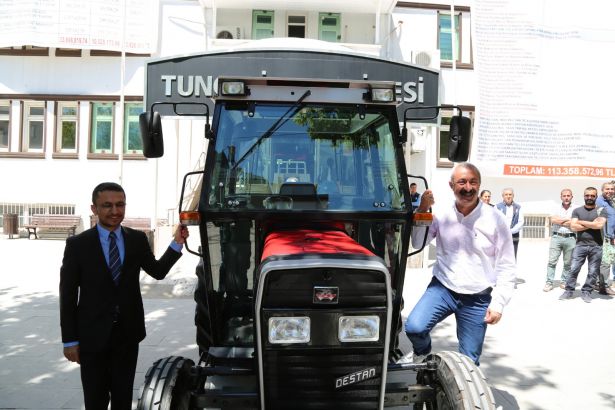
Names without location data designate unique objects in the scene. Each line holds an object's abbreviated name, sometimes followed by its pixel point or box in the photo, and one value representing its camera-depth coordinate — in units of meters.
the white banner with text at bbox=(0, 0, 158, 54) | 16.88
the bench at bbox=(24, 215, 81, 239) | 17.12
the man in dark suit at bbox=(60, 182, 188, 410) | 3.29
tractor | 3.32
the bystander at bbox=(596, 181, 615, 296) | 9.34
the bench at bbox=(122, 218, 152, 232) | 16.76
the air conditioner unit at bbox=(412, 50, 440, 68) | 15.85
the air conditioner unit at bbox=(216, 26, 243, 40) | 18.56
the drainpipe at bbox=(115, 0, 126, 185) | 15.46
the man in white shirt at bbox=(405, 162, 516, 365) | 4.04
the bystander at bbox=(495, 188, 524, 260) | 10.30
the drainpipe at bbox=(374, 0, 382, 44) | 17.19
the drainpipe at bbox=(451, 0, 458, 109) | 15.24
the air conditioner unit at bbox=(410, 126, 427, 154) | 16.76
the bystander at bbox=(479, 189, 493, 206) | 11.37
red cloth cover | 3.13
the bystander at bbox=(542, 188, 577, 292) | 9.61
